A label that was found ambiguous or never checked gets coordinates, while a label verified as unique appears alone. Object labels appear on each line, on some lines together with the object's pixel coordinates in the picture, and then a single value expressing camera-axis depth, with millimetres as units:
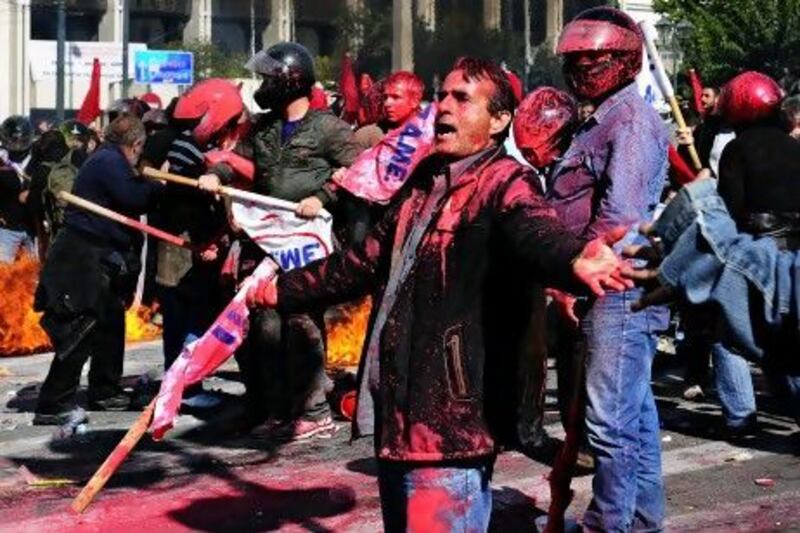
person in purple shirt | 6500
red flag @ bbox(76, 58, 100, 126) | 18203
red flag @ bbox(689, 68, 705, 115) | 9561
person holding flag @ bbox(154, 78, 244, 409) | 10062
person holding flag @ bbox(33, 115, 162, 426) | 10133
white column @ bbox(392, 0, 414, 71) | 32178
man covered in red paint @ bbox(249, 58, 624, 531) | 5105
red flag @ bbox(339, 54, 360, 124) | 14798
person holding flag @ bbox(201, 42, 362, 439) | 9375
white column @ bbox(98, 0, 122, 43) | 57438
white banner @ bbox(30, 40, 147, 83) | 45562
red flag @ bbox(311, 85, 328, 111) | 10551
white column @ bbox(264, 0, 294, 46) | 45750
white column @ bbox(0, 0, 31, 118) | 53344
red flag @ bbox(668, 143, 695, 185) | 5781
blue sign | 40875
